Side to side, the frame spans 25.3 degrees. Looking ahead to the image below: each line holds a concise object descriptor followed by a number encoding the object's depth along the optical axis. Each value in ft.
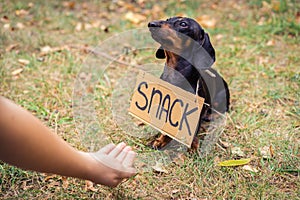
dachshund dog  5.58
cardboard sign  5.63
